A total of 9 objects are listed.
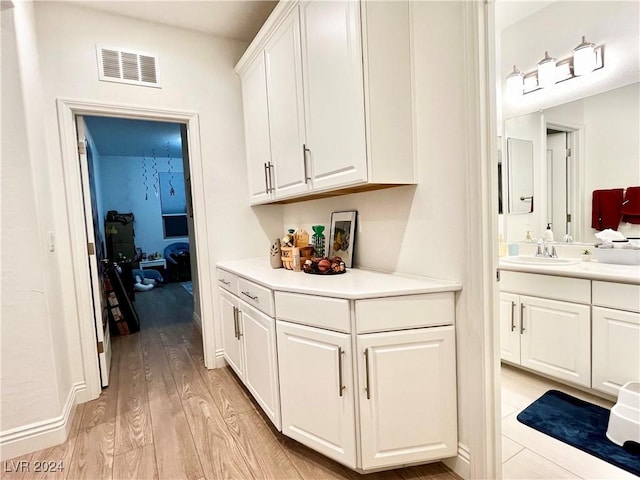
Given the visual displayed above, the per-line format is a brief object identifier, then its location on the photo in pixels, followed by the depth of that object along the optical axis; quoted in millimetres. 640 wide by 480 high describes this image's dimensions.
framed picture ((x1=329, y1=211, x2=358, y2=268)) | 2156
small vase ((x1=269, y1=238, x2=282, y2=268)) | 2373
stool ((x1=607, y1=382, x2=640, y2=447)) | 1671
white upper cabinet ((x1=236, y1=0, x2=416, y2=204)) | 1560
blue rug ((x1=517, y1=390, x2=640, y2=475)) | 1646
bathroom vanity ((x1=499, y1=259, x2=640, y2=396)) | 1921
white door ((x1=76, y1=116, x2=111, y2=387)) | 2490
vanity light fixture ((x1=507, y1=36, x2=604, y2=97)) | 2352
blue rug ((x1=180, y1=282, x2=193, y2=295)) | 6155
